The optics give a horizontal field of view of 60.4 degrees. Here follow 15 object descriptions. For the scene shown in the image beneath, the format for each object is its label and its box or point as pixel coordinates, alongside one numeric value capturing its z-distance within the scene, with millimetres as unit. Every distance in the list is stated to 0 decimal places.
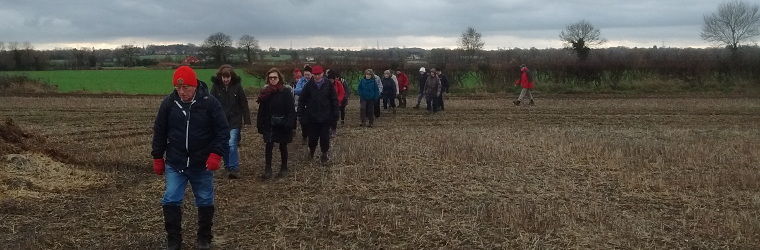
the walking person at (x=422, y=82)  21066
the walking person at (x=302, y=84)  11414
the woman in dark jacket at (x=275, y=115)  8984
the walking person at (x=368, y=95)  15641
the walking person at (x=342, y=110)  15438
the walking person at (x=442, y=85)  20339
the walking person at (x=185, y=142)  5758
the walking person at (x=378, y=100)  16339
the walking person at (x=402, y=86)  21375
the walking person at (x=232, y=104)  9164
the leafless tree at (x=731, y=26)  40062
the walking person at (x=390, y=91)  18875
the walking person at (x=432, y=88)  19145
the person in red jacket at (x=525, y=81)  22047
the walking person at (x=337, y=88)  13548
